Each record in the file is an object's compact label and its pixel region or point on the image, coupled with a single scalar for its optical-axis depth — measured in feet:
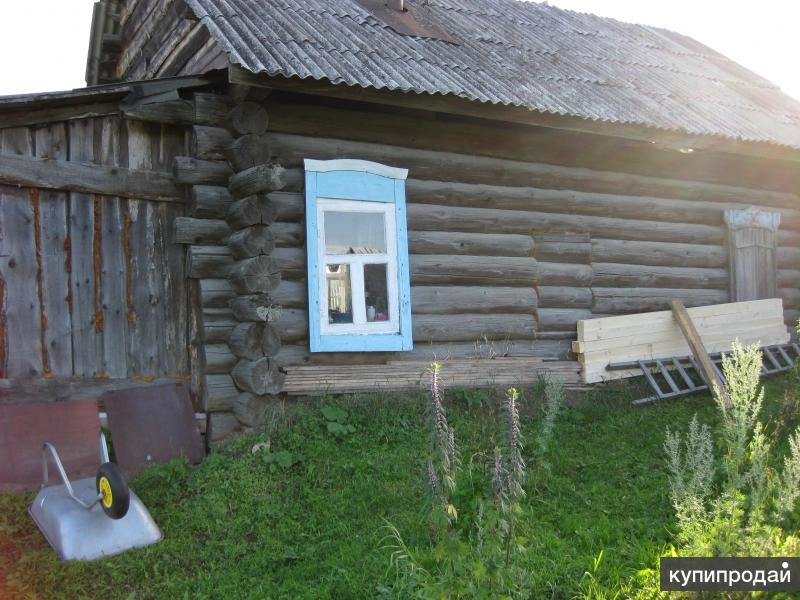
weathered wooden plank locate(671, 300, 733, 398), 28.84
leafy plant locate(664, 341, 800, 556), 13.17
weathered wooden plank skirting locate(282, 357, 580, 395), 23.63
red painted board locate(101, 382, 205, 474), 20.88
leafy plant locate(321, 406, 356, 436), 22.22
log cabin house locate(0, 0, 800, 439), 21.79
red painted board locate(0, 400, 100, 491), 19.30
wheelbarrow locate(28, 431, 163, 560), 15.43
